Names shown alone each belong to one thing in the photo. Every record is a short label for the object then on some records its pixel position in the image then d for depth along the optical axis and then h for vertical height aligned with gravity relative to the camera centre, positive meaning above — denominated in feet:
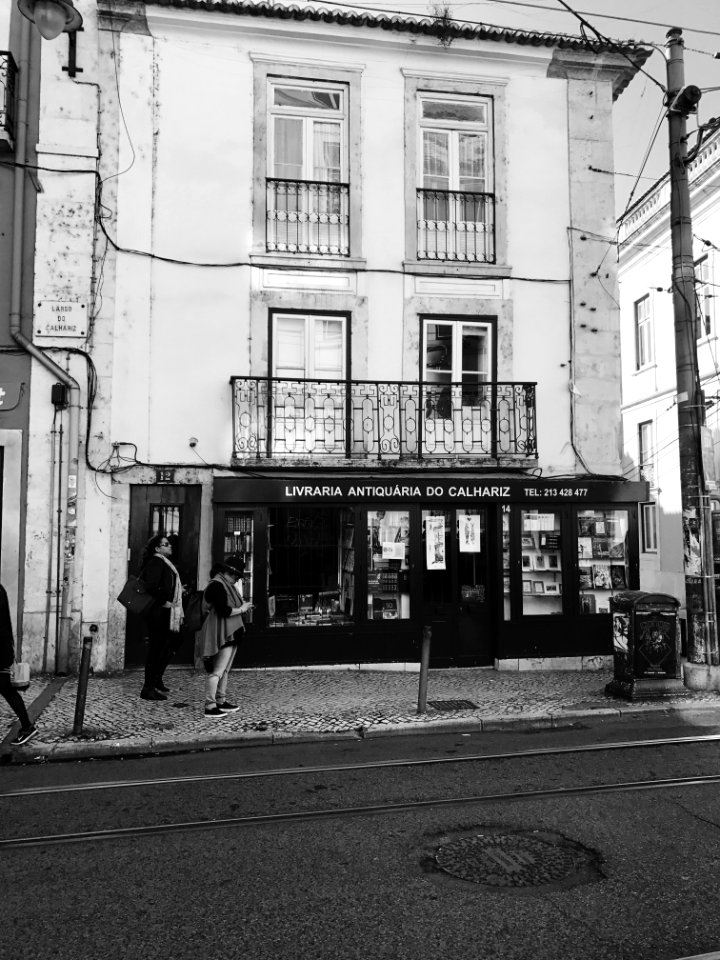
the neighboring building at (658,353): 62.44 +17.20
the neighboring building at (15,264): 35.35 +12.83
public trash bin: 30.71 -3.72
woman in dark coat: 29.22 -2.14
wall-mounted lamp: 30.12 +20.20
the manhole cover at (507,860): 14.43 -5.83
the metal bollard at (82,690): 24.93 -4.31
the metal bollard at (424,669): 28.04 -4.13
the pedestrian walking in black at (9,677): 23.81 -3.71
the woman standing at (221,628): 27.76 -2.66
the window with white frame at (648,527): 72.74 +2.08
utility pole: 32.60 +5.98
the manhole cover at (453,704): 29.55 -5.72
